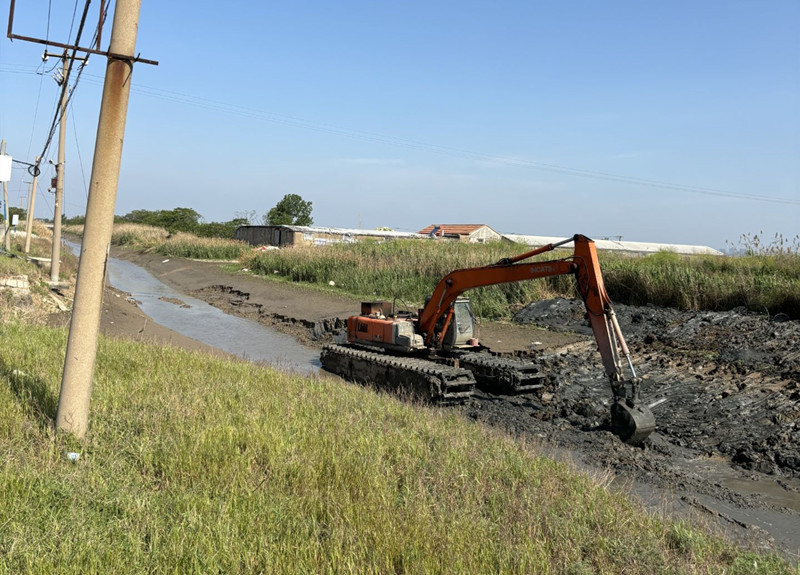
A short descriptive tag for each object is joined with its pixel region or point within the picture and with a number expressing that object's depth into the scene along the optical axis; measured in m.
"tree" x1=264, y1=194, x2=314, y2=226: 82.81
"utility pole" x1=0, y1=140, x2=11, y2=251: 31.76
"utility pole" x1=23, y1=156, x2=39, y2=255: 35.56
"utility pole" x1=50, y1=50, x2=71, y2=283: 23.91
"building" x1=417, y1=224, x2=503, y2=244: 64.25
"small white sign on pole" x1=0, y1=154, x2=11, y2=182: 20.00
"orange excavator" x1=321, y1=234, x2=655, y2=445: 9.81
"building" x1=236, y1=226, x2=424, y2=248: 53.16
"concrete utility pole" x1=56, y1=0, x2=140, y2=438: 6.36
